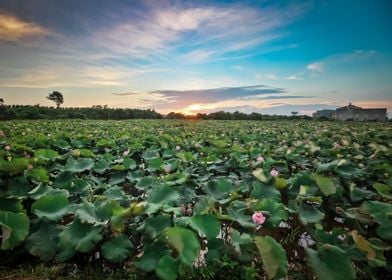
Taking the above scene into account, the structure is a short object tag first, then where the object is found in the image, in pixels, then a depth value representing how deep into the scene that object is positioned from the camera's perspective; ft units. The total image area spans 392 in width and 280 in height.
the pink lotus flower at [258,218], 6.45
